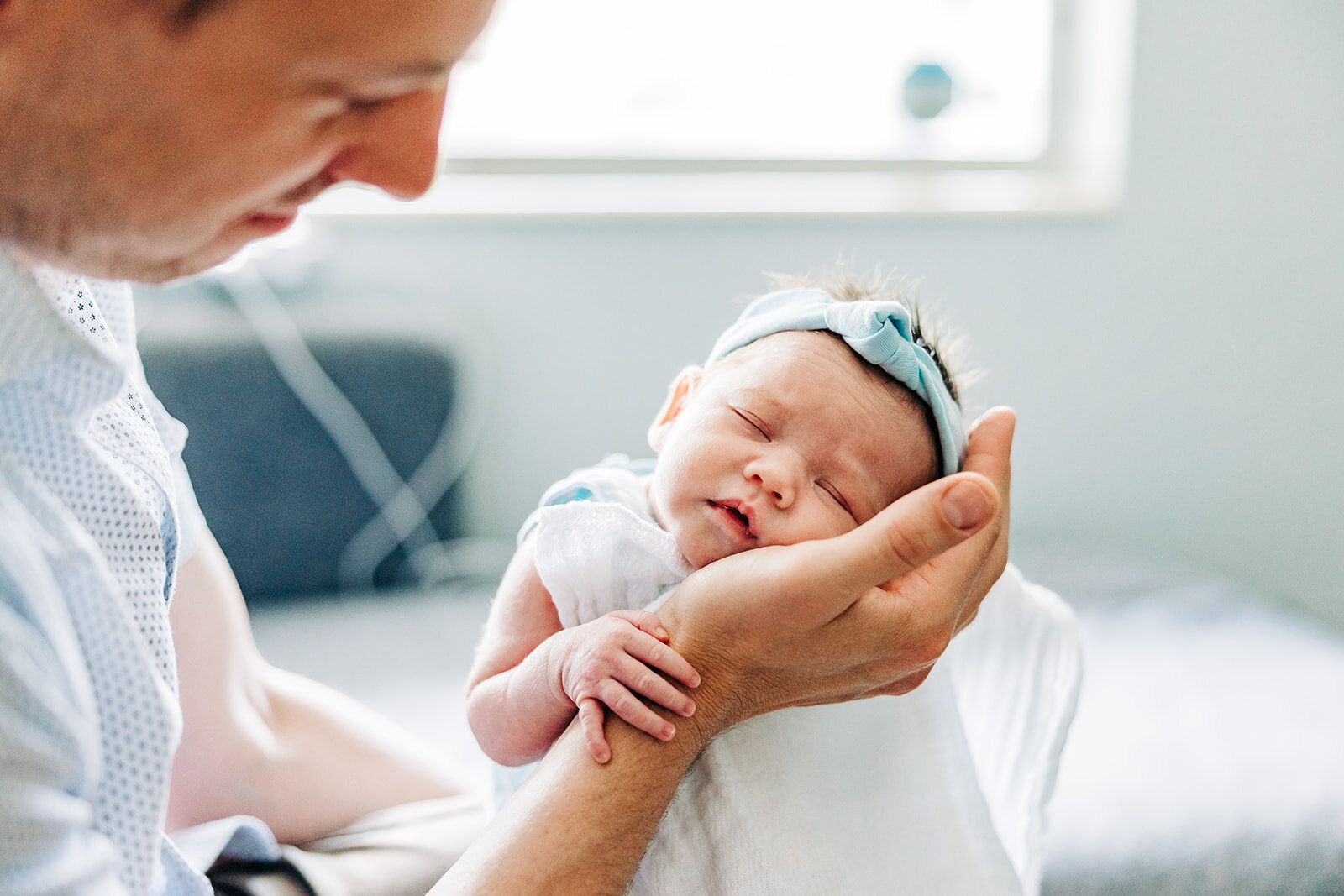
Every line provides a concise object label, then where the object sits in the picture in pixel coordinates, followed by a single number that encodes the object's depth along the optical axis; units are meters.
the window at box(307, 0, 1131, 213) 1.99
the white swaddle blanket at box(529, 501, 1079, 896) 0.75
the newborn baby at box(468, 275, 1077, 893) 0.74
